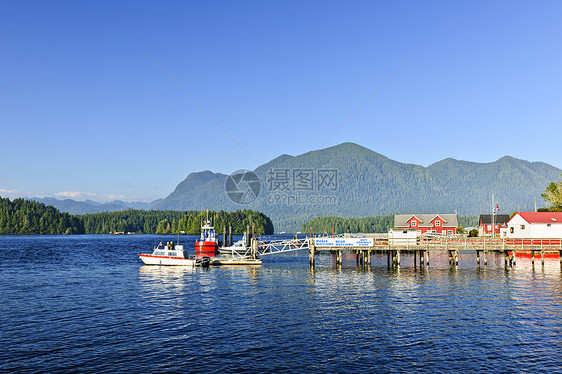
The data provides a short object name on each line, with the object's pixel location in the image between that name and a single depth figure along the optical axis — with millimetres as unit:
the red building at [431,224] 129625
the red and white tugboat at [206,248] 86825
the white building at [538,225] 77875
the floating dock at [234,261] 70250
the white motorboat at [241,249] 77962
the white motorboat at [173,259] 68625
